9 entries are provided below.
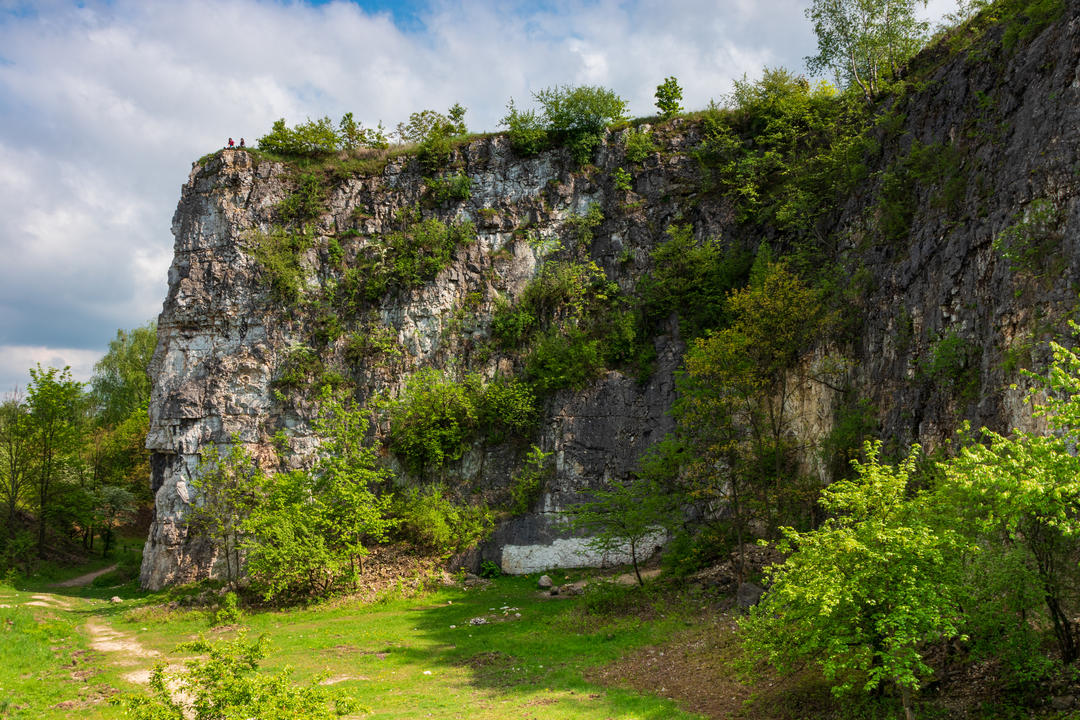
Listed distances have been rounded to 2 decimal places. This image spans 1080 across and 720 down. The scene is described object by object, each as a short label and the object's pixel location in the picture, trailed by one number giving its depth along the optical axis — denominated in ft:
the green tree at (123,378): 156.28
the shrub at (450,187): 107.55
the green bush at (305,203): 105.91
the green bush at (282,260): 101.81
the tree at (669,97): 109.50
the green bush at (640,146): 104.32
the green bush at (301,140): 110.01
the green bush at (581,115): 106.63
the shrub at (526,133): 107.65
